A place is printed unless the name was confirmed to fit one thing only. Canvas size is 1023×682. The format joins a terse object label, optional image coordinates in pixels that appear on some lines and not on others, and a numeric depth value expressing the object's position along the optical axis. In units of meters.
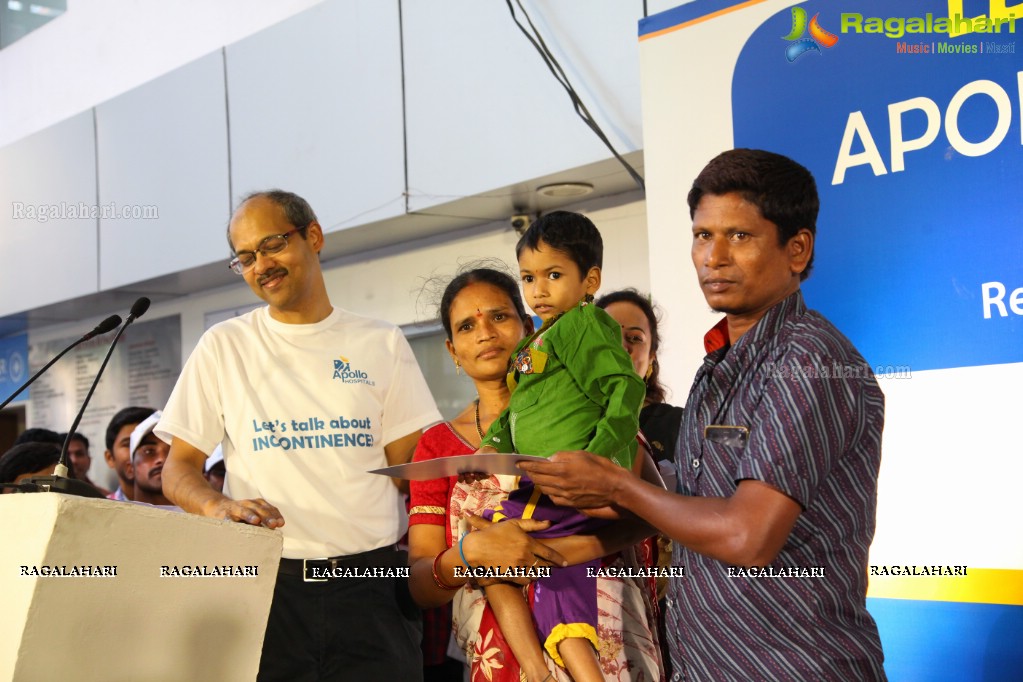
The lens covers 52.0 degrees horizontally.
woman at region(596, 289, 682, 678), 3.01
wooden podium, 1.52
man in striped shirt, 1.53
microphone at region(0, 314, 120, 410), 2.10
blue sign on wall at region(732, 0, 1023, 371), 2.64
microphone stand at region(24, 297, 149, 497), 1.85
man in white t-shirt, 2.55
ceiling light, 4.70
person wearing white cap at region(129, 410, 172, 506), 4.29
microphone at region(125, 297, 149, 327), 2.17
